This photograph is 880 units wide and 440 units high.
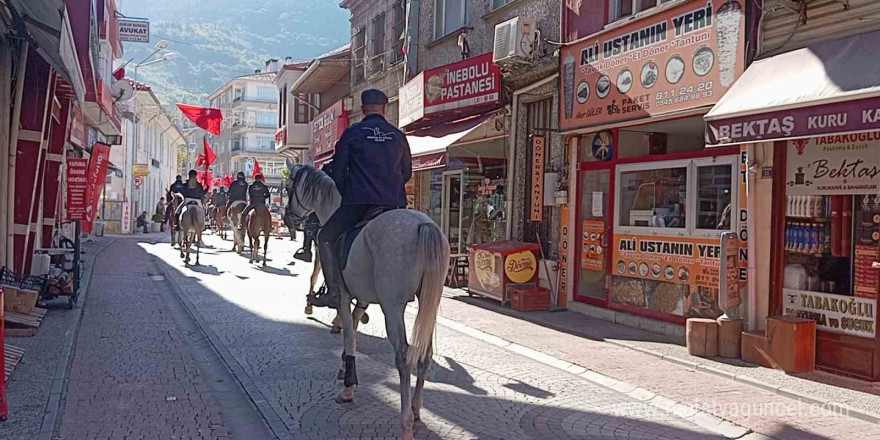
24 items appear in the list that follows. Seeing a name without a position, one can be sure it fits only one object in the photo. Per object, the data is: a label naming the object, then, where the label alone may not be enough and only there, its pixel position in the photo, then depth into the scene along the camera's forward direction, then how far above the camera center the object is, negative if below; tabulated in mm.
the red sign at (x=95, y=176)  15328 +862
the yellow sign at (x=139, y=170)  38188 +2479
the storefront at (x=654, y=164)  8781 +973
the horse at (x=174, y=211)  21014 +189
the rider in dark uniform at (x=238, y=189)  22359 +956
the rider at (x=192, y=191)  19250 +736
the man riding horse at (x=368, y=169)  5836 +457
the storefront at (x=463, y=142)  13586 +1690
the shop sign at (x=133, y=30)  30688 +7943
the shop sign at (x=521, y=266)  11883 -590
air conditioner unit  12102 +3206
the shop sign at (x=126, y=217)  34812 -20
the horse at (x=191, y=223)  18109 -99
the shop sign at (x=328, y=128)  23002 +3224
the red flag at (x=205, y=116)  28766 +4097
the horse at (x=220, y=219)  30031 +35
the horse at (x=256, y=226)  18234 -129
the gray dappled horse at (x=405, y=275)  5113 -354
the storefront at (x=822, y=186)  6570 +560
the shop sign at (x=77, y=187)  14445 +563
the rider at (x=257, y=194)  18962 +716
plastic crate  11500 -1088
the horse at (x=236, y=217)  21984 +87
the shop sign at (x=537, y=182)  12195 +825
